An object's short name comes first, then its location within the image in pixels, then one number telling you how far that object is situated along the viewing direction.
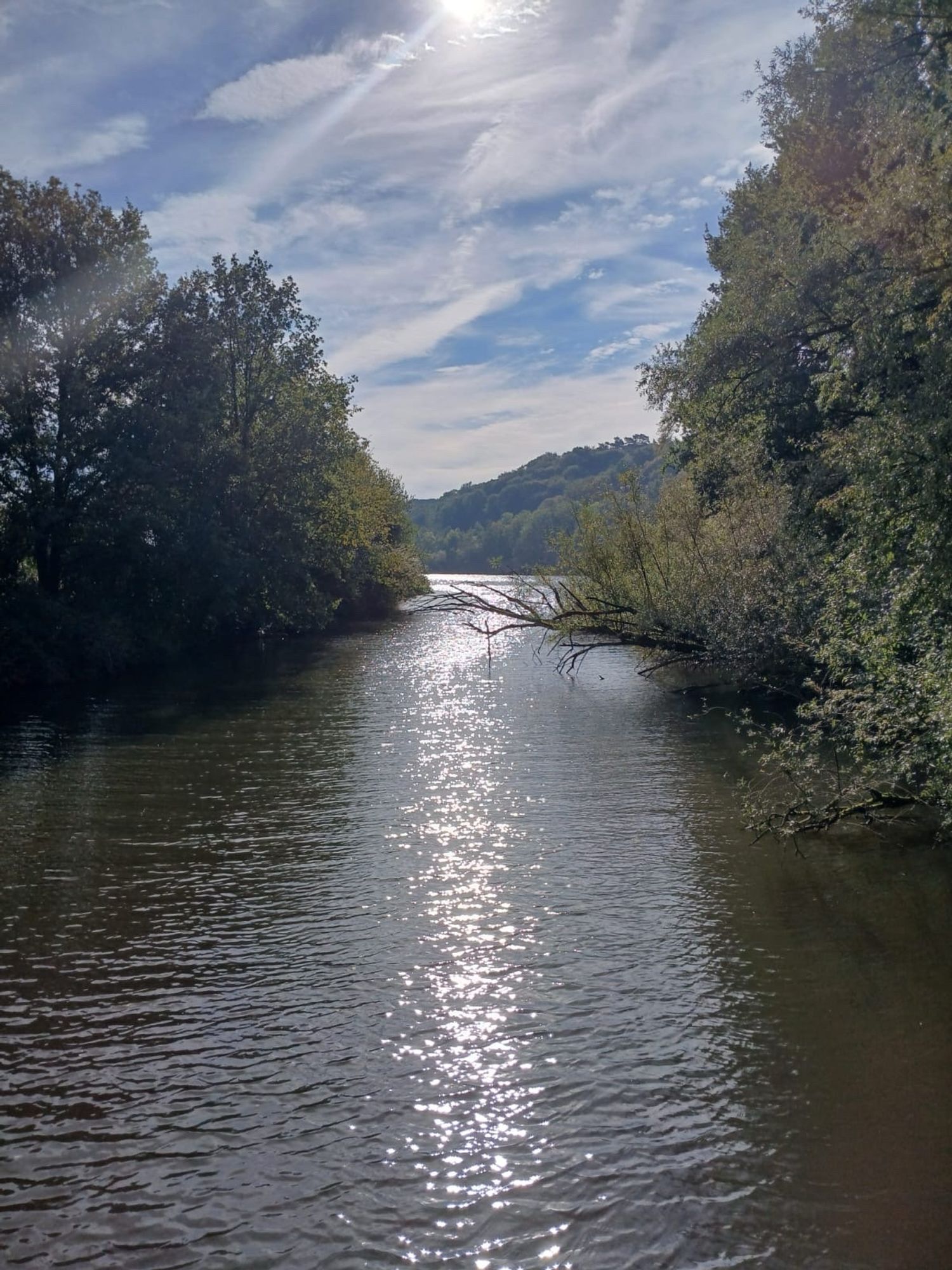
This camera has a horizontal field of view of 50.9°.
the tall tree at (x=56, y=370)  33.84
